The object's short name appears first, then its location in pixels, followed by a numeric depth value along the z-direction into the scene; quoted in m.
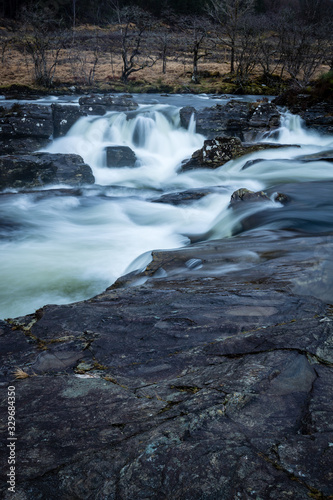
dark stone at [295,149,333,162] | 11.98
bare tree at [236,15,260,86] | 29.58
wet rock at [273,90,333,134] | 16.36
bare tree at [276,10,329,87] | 28.09
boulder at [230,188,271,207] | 8.21
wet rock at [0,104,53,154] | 13.16
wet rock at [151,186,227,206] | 10.06
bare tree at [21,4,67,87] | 28.30
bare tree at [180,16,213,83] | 32.88
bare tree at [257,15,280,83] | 30.01
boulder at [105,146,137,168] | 13.93
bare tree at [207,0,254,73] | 31.22
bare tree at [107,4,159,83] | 31.45
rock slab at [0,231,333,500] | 1.44
